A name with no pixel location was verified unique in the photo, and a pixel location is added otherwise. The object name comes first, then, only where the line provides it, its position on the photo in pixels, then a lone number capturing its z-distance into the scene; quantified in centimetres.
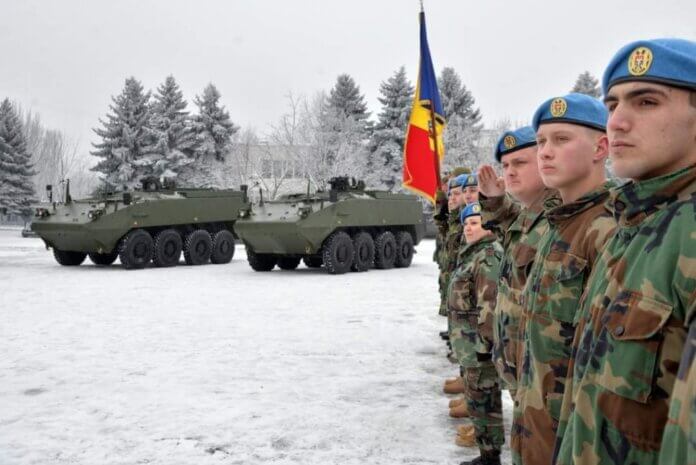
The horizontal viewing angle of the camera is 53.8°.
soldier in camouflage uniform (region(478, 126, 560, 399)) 248
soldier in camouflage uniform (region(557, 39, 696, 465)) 125
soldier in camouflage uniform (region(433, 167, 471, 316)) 544
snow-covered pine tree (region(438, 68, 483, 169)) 3900
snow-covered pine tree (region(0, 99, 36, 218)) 4019
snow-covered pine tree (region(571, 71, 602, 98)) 3869
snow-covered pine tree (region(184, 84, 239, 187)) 3947
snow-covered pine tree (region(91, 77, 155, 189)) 3816
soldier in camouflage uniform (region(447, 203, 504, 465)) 344
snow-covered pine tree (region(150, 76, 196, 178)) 3841
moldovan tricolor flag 841
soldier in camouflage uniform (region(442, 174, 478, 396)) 468
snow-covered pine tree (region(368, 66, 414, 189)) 3781
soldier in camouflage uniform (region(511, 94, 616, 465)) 198
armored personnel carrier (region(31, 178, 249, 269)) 1475
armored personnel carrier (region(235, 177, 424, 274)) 1389
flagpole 660
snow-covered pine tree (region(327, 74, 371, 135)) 4128
